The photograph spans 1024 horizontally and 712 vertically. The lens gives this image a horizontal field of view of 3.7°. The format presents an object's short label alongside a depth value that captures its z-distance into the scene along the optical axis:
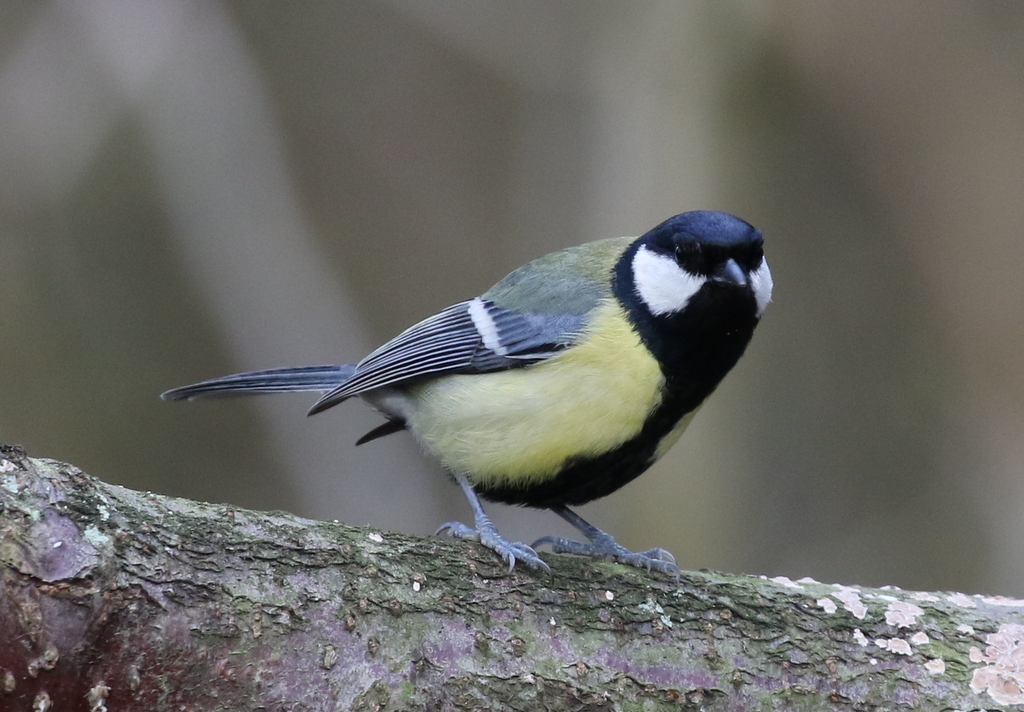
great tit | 2.80
